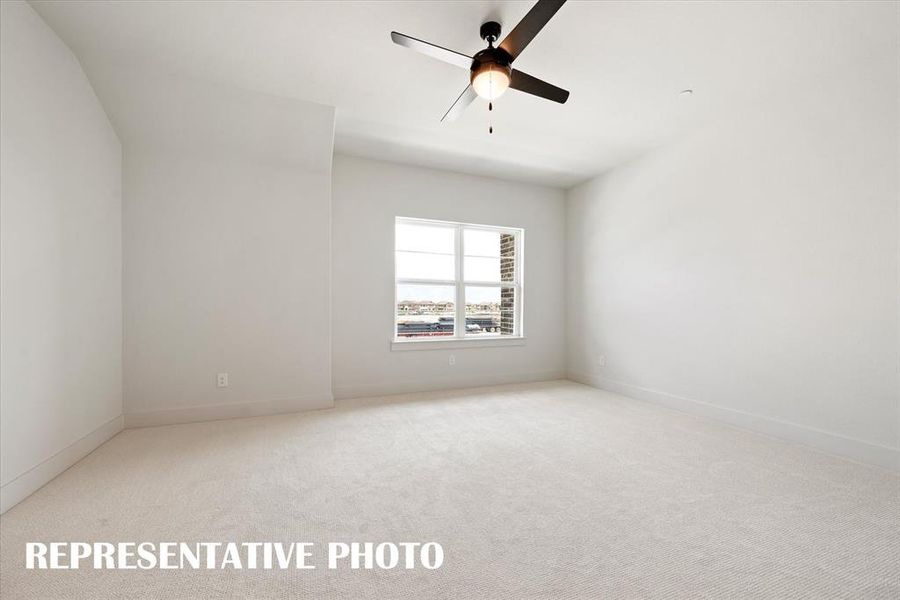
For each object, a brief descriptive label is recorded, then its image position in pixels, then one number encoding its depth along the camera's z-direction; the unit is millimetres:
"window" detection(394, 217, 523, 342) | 4590
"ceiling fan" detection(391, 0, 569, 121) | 1901
